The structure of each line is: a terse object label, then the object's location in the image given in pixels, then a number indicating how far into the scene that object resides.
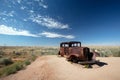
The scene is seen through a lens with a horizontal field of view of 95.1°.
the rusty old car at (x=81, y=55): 5.98
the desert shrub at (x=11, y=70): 4.92
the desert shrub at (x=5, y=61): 8.29
